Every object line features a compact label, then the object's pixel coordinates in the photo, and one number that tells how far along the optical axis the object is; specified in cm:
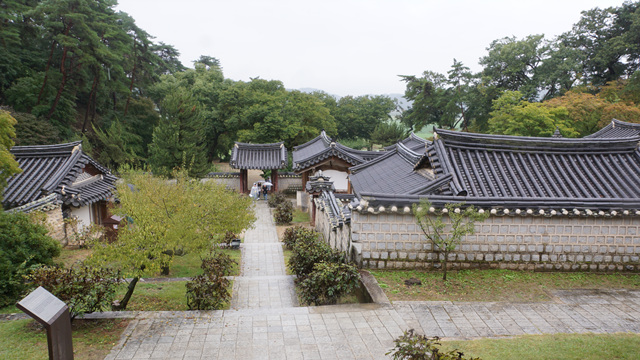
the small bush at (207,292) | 824
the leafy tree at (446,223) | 888
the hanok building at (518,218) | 946
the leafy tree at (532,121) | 2684
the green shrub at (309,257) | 1016
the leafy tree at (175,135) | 2845
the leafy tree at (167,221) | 804
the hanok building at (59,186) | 1440
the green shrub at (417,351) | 471
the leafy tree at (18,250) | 874
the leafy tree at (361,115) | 5162
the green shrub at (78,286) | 708
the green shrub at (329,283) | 865
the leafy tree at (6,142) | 974
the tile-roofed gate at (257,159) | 3014
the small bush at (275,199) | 2538
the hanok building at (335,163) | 2550
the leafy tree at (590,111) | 2578
